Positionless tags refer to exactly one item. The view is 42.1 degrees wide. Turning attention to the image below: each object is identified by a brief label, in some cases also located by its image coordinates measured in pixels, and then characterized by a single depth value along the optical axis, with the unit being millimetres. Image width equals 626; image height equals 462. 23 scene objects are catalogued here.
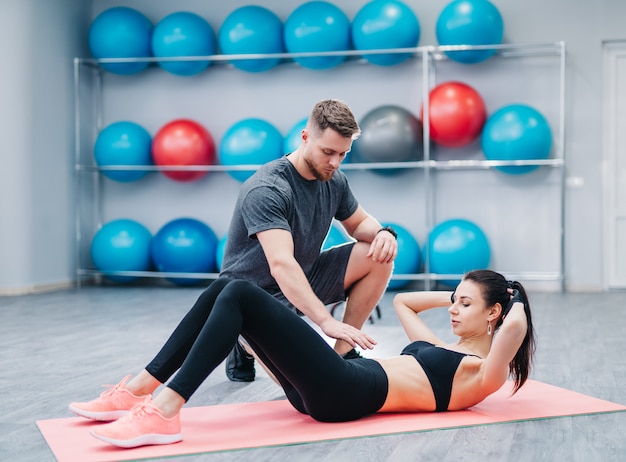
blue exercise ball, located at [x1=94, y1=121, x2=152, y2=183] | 6758
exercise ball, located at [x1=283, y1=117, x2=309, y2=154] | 6285
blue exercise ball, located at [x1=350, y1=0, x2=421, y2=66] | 6199
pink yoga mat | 2049
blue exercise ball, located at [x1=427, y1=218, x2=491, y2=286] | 6086
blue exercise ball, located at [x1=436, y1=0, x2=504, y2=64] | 6086
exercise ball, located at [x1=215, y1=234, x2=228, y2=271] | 6590
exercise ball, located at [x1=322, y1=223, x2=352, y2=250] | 6121
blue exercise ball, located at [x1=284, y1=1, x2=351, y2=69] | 6344
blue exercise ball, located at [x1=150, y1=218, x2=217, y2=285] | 6620
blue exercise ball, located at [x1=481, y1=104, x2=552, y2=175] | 6039
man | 2468
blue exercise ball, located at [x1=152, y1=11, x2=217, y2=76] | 6660
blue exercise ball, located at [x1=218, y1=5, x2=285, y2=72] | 6496
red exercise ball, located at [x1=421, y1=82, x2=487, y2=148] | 6160
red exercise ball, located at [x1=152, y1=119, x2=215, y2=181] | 6648
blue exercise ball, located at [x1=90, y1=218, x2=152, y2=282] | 6770
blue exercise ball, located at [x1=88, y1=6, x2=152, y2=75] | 6797
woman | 2021
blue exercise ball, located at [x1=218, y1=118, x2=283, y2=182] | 6367
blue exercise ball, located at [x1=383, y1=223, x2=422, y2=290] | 6293
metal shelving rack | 6262
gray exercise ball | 6160
